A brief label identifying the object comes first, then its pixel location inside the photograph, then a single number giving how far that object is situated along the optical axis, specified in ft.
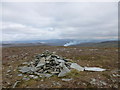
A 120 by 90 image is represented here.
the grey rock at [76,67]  30.80
